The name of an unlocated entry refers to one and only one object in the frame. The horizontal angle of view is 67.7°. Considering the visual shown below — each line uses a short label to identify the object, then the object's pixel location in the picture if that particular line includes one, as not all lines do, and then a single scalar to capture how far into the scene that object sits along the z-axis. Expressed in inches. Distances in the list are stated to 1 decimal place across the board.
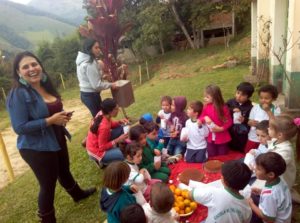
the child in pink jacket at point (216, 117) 127.9
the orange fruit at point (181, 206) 96.4
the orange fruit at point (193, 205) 97.1
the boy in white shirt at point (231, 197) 70.9
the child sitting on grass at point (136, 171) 96.4
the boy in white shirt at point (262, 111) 118.2
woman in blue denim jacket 84.9
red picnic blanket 95.7
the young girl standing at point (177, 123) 141.5
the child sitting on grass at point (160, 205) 72.4
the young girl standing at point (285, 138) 88.6
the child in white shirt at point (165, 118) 145.7
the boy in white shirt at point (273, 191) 75.5
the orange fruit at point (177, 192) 101.7
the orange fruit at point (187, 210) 96.2
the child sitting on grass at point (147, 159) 112.7
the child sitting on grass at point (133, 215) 68.8
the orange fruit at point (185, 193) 99.4
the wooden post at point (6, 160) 157.2
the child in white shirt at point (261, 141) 103.5
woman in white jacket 135.8
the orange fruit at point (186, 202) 97.0
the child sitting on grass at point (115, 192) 77.3
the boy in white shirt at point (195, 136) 129.7
